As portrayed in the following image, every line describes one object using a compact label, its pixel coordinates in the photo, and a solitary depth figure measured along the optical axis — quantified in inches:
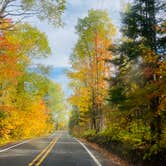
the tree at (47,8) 800.9
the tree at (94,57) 1417.3
